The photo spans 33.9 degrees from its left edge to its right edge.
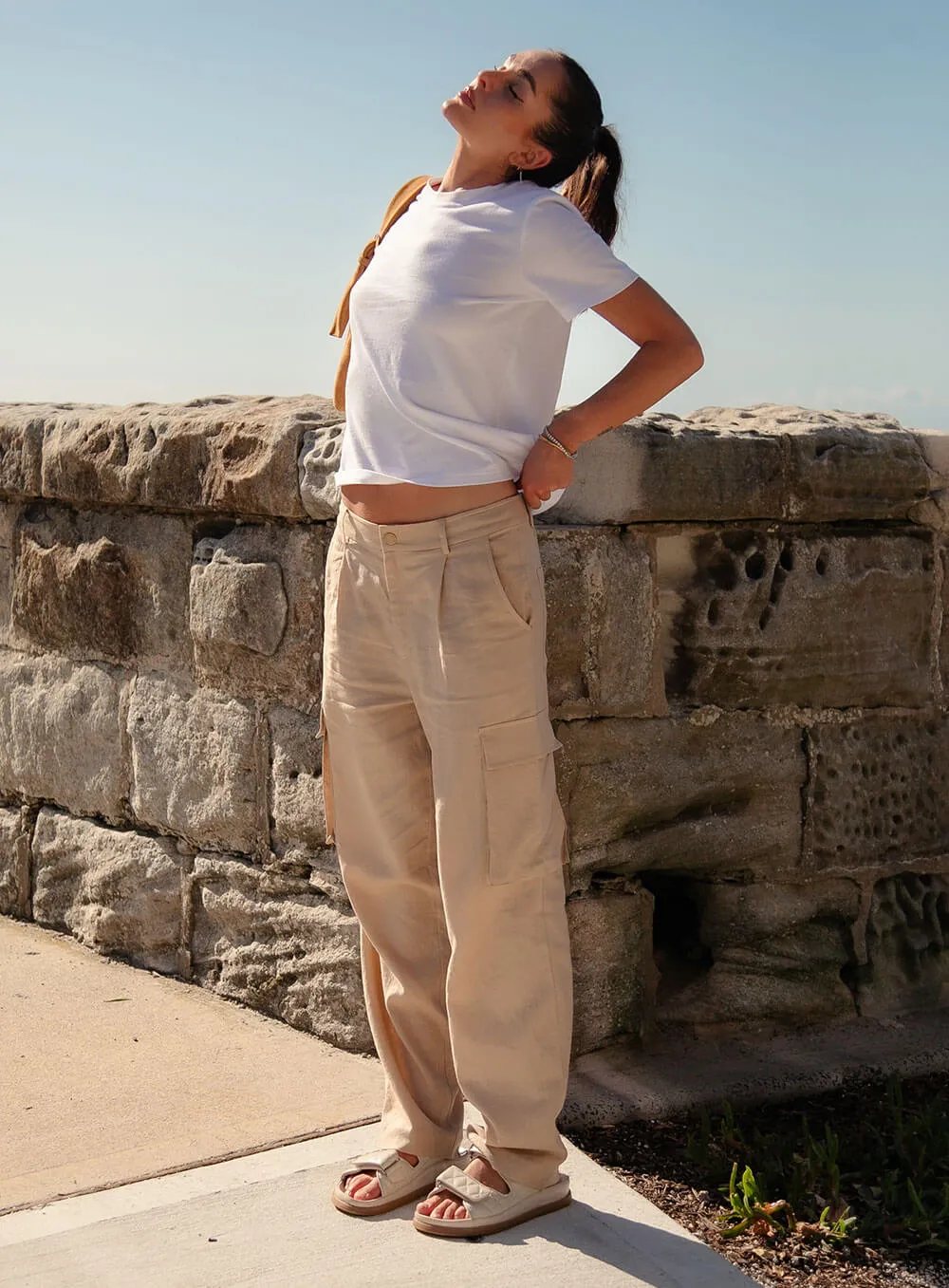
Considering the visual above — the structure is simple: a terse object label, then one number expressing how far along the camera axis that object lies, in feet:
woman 8.00
